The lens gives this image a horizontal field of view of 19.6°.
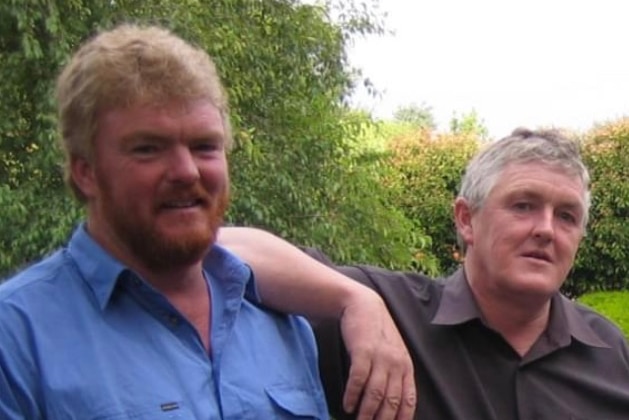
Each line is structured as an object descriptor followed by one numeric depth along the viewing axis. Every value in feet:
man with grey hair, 7.34
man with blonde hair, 5.78
